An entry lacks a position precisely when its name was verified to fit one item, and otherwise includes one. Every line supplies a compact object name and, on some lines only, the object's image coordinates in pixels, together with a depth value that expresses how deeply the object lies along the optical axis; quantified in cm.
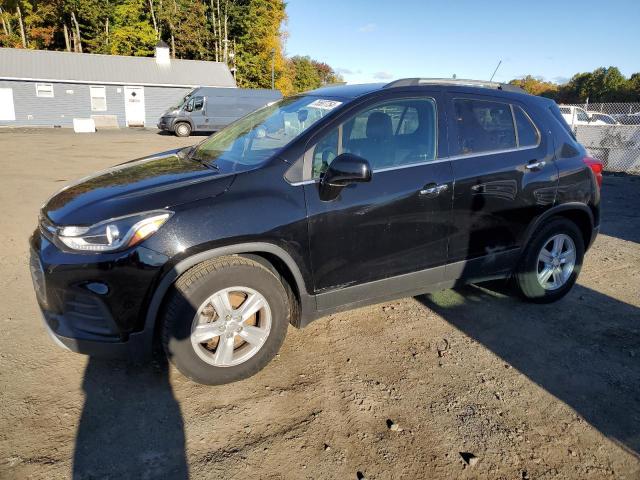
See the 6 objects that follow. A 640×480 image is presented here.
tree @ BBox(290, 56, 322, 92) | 7289
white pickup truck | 1843
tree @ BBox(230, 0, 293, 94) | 4759
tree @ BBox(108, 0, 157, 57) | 4312
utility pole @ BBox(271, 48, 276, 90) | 4722
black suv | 271
